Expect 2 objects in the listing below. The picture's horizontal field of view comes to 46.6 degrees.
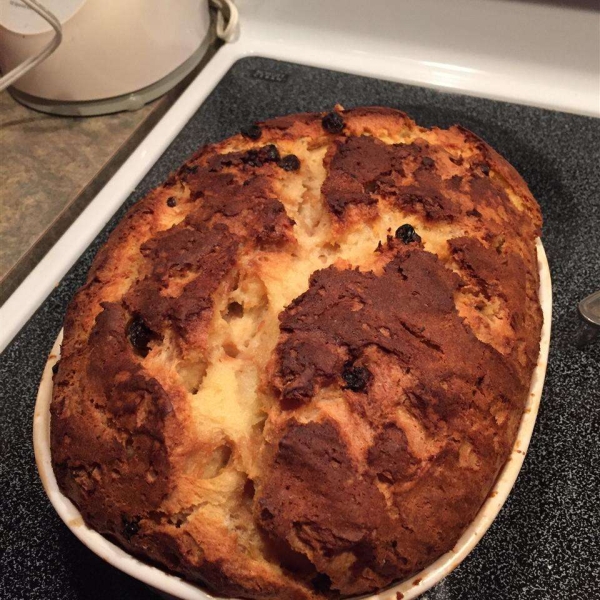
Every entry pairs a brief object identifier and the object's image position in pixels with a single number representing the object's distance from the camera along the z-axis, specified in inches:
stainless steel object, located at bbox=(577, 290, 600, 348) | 12.9
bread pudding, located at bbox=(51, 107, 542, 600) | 8.9
